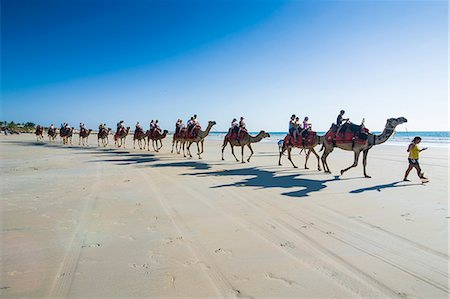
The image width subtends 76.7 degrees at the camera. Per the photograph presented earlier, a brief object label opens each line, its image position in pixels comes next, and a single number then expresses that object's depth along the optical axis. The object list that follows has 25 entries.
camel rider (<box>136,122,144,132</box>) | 28.62
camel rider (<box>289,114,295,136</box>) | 14.51
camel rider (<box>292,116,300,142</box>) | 14.20
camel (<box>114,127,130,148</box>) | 29.78
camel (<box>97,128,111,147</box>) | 31.78
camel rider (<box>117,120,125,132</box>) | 29.95
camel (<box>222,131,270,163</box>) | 16.11
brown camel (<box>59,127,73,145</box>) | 33.41
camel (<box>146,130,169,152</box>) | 25.09
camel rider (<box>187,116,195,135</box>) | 19.68
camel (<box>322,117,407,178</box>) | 11.11
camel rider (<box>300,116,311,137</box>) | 13.94
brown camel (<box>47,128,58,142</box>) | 39.43
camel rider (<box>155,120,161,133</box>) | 25.64
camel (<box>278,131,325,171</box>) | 13.47
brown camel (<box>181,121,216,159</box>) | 18.52
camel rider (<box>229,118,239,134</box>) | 17.05
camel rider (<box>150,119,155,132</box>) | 25.85
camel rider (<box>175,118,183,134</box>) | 21.92
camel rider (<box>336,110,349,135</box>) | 12.33
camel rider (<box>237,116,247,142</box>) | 16.77
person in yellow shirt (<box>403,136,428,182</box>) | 9.75
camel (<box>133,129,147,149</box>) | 28.16
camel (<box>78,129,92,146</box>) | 33.25
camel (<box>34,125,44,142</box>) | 37.94
